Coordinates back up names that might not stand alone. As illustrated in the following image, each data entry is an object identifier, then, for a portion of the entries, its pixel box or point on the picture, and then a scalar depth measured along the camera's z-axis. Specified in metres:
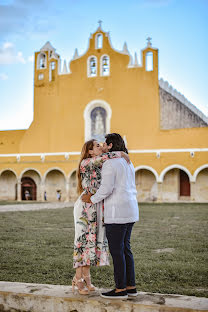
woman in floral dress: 3.46
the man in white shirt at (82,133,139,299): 3.25
